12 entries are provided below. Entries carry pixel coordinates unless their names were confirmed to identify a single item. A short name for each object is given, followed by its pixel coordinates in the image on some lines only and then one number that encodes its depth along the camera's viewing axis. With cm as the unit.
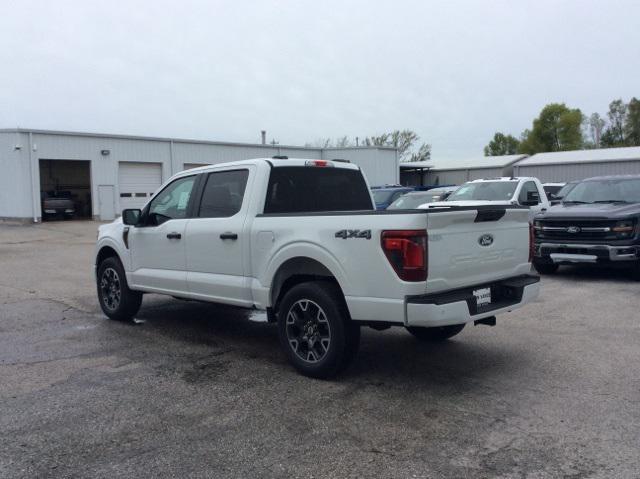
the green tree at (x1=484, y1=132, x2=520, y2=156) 7806
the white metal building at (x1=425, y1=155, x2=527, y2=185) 4459
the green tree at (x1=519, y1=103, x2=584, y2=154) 6656
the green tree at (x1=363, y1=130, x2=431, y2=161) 7469
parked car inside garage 2902
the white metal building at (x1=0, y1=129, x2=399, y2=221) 2742
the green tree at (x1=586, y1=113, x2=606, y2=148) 7288
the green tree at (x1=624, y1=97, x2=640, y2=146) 6531
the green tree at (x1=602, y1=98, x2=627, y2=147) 6875
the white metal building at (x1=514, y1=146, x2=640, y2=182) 3834
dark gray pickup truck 1061
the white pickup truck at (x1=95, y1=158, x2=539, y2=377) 496
